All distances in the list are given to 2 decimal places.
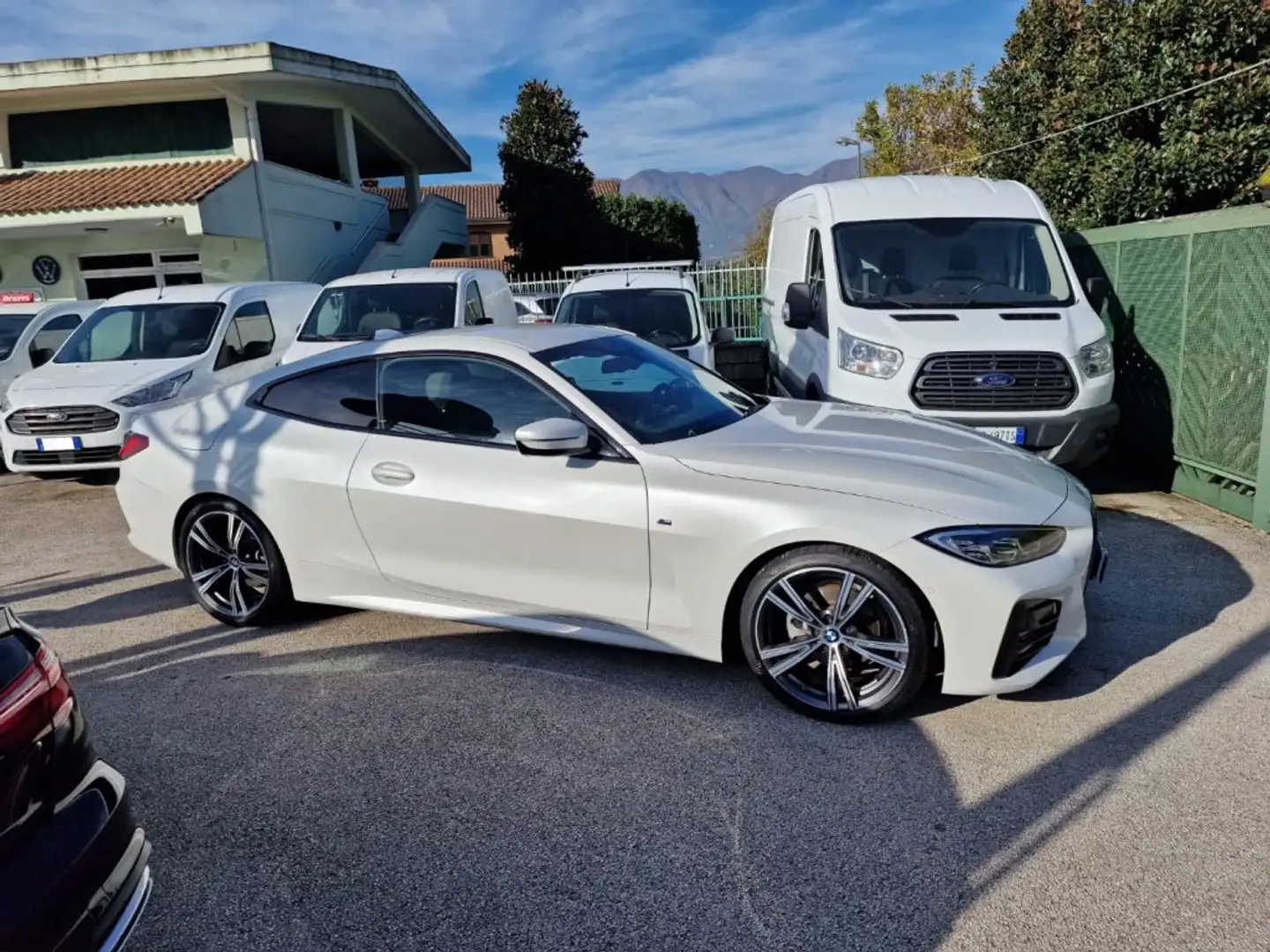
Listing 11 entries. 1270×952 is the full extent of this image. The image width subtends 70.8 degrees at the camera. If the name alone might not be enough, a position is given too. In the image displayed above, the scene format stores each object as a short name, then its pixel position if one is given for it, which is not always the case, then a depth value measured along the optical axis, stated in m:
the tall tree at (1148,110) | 10.02
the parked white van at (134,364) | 7.95
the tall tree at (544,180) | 28.91
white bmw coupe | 3.39
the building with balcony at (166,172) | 15.43
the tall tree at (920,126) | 28.62
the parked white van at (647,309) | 9.36
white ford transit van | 6.23
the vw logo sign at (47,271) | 17.05
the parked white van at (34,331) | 10.05
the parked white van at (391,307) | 8.99
